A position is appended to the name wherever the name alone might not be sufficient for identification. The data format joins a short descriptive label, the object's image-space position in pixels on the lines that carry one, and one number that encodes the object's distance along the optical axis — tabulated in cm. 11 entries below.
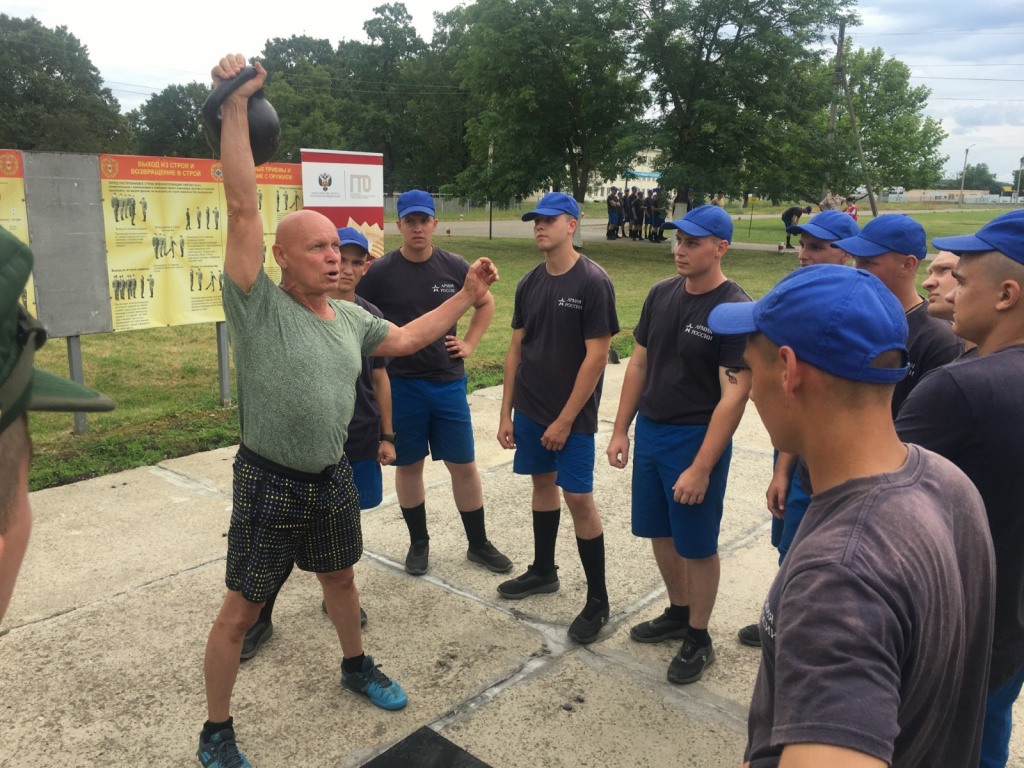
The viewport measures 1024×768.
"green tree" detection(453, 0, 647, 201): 2450
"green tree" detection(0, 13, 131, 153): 5528
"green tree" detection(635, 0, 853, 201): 2345
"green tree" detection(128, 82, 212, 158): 7275
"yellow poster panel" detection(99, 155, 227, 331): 662
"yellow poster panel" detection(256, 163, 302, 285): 744
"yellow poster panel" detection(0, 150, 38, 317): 596
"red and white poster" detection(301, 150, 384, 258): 779
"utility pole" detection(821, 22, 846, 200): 2614
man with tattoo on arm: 344
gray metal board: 617
